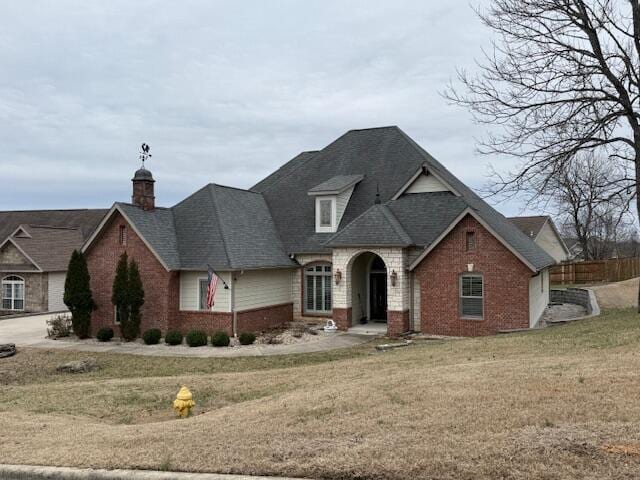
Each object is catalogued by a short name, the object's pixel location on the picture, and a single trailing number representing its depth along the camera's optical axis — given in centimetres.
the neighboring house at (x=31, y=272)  3312
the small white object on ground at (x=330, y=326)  2294
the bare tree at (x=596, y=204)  1639
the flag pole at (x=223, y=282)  2157
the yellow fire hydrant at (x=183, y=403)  955
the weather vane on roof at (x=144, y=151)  2403
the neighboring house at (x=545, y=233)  5782
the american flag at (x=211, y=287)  2034
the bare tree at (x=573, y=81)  1603
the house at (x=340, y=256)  2070
